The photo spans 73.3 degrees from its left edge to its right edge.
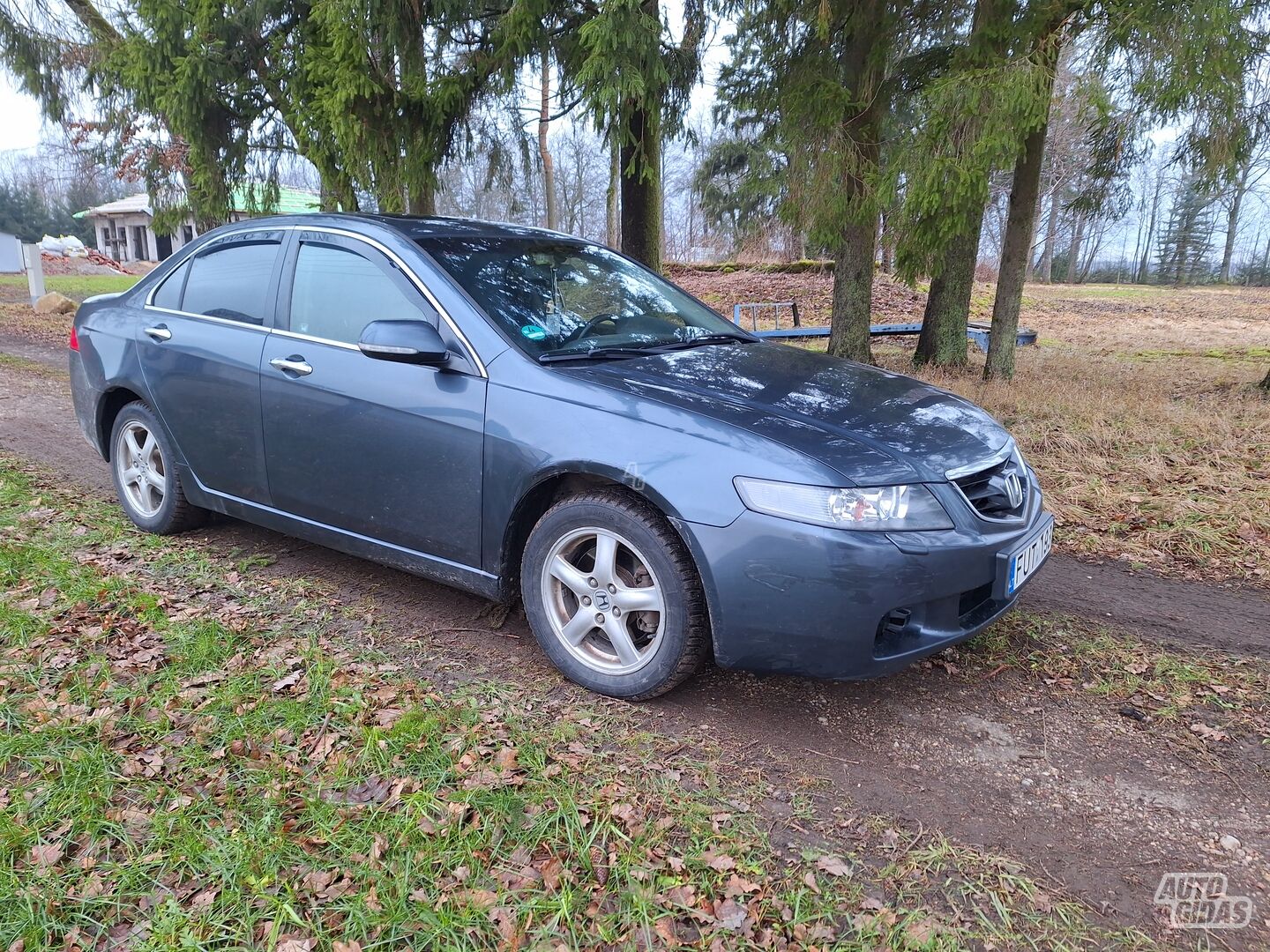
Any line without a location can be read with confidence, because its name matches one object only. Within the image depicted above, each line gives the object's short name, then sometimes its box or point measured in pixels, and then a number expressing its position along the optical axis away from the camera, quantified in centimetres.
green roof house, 5239
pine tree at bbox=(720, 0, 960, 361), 776
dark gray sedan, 276
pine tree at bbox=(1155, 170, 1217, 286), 4400
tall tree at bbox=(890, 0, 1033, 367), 671
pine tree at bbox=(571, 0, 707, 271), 700
